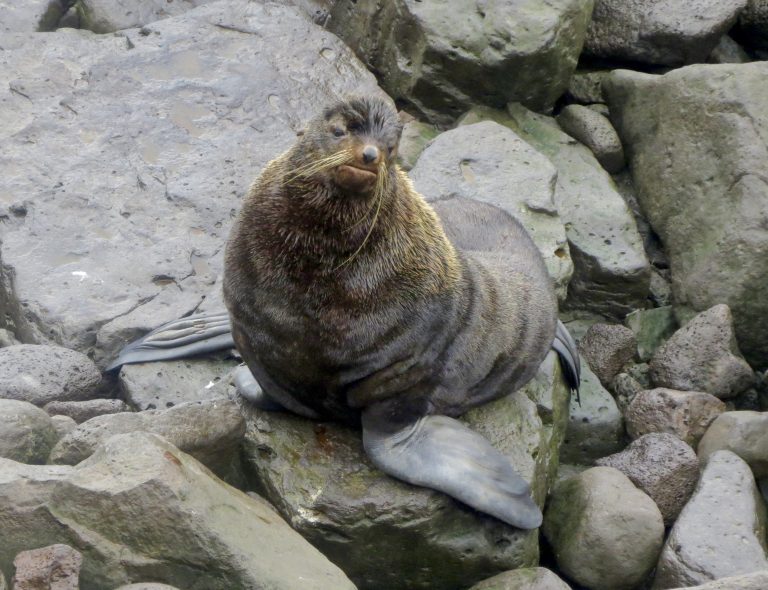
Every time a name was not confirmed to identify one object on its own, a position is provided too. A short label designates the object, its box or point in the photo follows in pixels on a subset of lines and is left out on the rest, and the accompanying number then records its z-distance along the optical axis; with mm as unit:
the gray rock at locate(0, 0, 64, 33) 19953
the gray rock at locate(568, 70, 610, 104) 20625
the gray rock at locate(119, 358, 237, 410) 14406
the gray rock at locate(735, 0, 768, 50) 20750
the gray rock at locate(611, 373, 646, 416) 17031
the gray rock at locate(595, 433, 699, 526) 14375
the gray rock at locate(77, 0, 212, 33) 20344
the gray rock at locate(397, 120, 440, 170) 18891
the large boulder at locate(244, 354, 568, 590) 12266
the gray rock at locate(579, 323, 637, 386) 17437
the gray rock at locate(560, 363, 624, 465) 16172
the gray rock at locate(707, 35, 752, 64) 21047
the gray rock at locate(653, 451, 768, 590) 12867
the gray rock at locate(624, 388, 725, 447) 15734
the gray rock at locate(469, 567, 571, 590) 12023
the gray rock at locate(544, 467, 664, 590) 13367
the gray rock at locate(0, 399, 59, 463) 11906
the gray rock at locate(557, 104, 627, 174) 19766
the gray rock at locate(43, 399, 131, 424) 13672
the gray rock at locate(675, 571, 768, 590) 9398
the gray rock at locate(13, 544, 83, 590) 8969
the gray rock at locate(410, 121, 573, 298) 16969
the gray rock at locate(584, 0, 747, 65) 20172
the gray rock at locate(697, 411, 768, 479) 14906
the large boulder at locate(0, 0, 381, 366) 15781
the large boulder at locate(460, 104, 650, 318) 18125
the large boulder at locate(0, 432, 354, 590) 9828
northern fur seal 11656
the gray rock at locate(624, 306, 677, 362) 18219
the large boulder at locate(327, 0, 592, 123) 19141
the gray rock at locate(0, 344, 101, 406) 14070
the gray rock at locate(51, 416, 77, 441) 12653
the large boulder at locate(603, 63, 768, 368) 17719
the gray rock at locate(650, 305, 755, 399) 16906
